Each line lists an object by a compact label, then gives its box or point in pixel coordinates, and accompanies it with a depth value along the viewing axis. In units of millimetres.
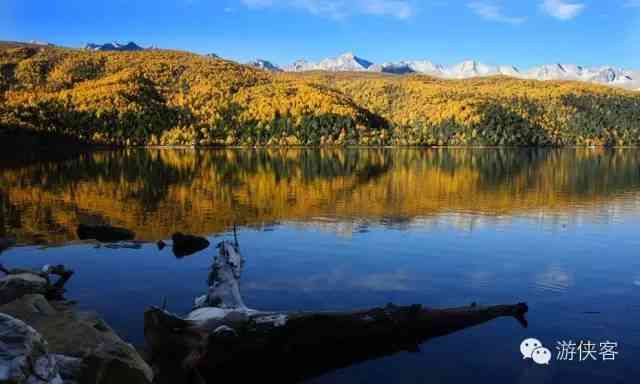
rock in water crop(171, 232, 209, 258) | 36875
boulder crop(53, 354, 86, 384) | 13258
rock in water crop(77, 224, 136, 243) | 41088
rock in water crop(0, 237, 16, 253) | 37531
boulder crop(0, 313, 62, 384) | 10188
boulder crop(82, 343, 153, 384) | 13156
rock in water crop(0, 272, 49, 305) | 21594
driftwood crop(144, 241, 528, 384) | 16562
